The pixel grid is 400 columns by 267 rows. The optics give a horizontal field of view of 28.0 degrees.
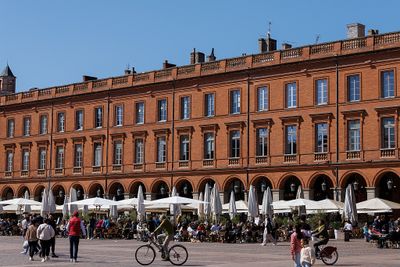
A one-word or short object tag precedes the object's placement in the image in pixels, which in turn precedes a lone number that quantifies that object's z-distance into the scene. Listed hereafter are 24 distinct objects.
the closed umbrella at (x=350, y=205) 46.94
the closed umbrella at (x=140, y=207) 52.12
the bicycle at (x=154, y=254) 27.11
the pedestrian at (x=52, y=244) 30.17
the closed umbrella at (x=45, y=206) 55.41
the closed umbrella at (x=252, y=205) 49.16
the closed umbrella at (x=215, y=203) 49.06
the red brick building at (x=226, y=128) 54.50
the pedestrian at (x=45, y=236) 29.09
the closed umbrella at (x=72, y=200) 55.19
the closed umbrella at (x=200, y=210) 53.14
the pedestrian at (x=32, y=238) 29.78
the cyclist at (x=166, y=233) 27.16
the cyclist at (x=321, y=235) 28.59
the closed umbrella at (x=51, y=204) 56.00
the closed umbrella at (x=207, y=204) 49.97
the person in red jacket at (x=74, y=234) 28.30
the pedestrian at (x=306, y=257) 22.88
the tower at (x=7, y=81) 96.75
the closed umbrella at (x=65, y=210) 55.91
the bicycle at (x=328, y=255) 27.84
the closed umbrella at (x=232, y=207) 50.66
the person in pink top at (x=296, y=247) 23.50
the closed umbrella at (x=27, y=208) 60.91
